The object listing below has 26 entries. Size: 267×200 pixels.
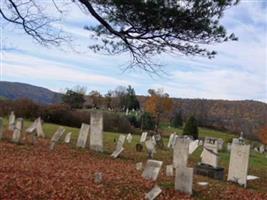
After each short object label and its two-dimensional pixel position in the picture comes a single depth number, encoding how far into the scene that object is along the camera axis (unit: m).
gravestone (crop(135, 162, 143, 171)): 7.54
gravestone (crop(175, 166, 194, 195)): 5.82
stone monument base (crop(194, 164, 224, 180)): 8.04
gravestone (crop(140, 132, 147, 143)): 14.33
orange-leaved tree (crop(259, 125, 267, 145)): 36.36
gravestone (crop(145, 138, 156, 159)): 10.13
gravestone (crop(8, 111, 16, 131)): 13.14
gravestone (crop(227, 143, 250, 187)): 7.74
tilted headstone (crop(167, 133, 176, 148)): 14.36
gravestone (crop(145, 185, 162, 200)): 5.06
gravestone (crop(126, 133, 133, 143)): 14.72
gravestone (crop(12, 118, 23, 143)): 10.01
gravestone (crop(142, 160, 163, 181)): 6.35
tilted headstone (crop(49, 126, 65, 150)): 9.76
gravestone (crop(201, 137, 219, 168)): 8.34
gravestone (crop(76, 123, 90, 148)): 10.70
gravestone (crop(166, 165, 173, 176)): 7.14
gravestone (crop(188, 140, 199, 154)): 11.80
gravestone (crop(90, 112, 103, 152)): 10.22
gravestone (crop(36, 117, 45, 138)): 12.70
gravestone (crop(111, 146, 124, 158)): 9.39
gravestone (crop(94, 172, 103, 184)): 5.75
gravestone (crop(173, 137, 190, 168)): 8.19
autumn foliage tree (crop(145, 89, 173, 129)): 42.07
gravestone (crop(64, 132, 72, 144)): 11.62
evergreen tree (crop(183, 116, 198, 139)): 21.86
